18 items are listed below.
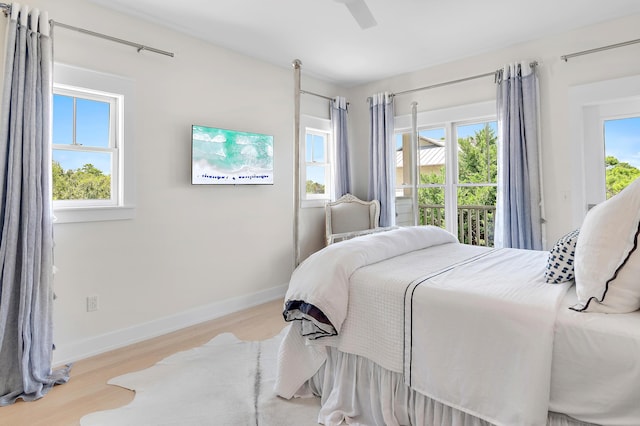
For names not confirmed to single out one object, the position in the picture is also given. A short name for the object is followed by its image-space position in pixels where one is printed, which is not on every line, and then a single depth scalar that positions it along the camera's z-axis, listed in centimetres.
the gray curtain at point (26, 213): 207
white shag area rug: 177
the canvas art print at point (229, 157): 315
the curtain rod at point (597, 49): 284
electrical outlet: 258
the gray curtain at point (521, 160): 328
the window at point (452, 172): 378
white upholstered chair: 421
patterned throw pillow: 153
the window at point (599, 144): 301
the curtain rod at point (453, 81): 330
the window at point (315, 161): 428
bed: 117
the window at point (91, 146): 250
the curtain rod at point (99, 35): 219
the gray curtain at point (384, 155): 432
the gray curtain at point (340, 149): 451
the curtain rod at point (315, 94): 415
